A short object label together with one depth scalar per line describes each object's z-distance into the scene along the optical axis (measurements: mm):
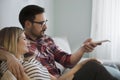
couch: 2123
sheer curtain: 3434
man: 2016
